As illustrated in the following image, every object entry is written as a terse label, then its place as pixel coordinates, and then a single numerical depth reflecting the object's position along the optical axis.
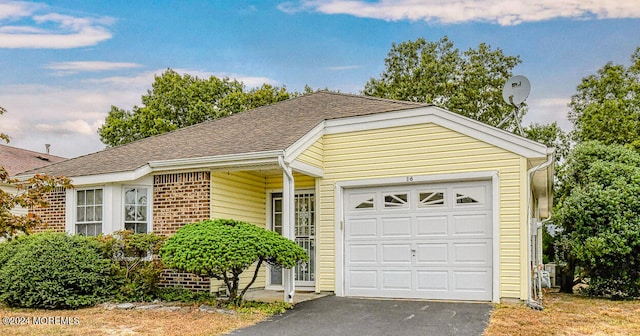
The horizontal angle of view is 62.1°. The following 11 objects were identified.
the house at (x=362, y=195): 9.47
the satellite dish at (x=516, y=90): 10.80
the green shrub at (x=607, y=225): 10.84
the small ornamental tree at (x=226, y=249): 8.33
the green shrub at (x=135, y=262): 9.71
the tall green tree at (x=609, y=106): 22.53
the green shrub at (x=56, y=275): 9.15
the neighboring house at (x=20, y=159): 22.06
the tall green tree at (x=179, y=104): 28.34
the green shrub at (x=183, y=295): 9.79
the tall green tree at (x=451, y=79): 27.36
